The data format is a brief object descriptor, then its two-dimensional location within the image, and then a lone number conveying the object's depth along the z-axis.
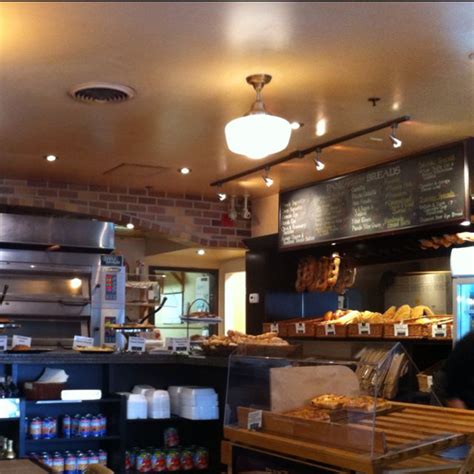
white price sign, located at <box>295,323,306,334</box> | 7.03
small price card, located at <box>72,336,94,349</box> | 5.55
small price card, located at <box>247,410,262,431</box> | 3.12
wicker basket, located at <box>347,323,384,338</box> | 6.11
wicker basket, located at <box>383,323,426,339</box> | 5.68
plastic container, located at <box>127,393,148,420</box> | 5.18
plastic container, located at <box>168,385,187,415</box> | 5.33
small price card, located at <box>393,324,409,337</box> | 5.82
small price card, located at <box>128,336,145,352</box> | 5.61
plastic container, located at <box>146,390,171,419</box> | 5.22
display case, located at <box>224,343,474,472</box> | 2.61
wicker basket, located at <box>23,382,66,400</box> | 4.95
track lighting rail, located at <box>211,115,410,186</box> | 5.30
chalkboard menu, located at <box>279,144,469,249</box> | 5.54
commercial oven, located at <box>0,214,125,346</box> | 7.69
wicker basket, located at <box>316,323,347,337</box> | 6.50
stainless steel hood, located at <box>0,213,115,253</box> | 7.63
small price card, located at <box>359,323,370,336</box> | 6.23
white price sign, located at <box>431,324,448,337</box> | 5.51
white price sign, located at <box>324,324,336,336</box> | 6.61
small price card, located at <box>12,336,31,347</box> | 5.43
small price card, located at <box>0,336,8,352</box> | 5.26
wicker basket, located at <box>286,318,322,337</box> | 6.94
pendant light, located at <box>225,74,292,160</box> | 4.34
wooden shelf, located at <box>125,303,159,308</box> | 9.12
